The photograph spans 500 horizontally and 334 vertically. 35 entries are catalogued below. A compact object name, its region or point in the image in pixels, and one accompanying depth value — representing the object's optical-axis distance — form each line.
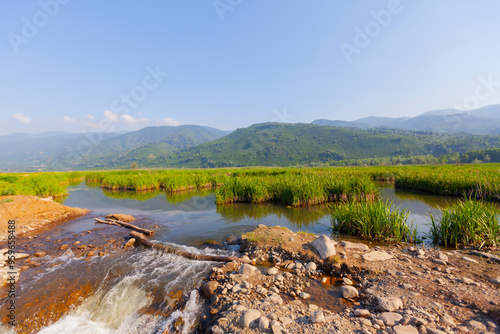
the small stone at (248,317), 3.10
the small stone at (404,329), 2.78
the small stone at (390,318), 3.03
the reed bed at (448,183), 14.38
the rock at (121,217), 10.57
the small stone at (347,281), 4.44
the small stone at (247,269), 4.71
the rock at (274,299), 3.66
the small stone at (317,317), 3.05
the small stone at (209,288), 4.19
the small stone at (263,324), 2.97
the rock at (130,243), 7.27
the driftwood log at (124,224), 8.38
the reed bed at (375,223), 6.82
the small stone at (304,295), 3.97
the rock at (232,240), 7.32
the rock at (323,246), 5.26
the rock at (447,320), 2.87
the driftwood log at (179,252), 5.56
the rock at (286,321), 3.03
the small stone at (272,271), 4.83
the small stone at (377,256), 5.15
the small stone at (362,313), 3.30
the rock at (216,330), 3.10
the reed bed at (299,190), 13.41
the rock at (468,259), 4.78
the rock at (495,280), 3.85
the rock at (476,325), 2.75
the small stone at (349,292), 3.96
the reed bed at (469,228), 5.85
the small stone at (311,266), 5.04
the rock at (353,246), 5.81
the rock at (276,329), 2.86
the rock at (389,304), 3.32
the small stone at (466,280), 3.87
